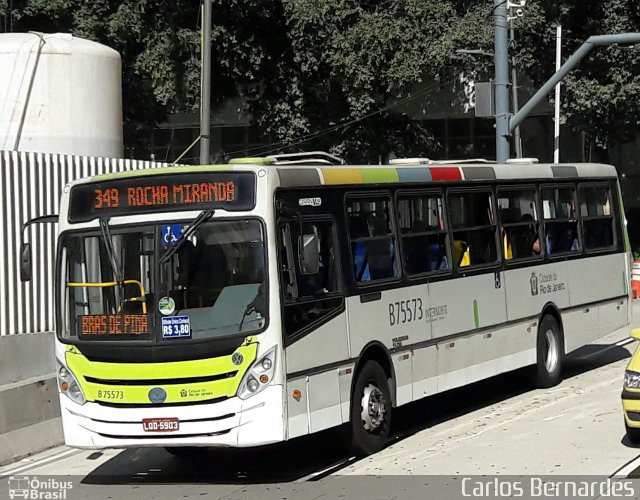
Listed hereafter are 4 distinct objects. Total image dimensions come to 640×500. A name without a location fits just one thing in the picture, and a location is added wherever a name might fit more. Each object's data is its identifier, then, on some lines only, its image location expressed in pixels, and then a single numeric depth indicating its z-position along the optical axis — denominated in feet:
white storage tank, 58.49
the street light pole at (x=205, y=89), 71.05
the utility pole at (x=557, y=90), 119.96
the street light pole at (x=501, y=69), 77.92
